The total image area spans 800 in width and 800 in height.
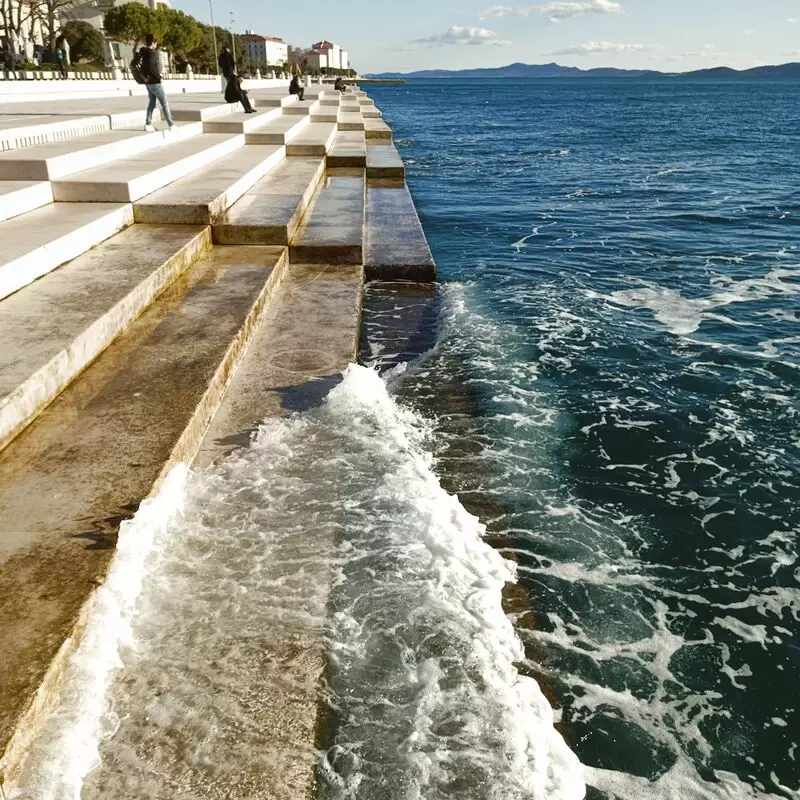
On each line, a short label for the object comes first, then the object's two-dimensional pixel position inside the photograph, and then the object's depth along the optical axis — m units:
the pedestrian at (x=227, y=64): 15.12
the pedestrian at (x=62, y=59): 37.45
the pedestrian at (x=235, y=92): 16.78
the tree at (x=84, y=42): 61.41
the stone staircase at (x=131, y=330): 2.94
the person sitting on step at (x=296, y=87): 31.83
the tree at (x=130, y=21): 57.00
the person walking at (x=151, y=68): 10.80
